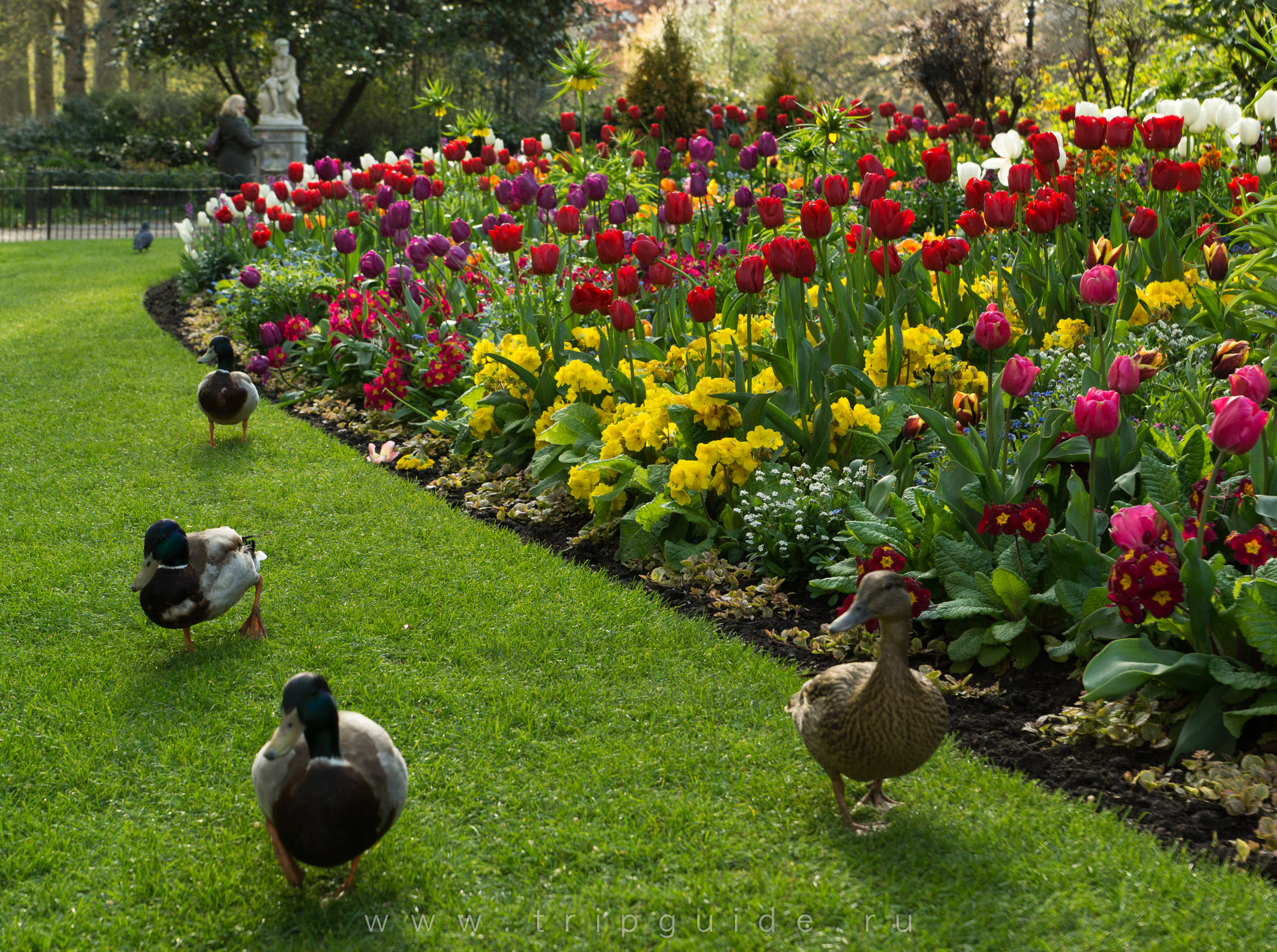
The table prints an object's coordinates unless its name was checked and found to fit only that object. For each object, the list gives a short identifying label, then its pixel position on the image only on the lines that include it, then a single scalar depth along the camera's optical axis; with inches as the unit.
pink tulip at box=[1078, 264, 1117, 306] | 129.6
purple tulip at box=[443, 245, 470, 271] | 231.8
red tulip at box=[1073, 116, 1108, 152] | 175.5
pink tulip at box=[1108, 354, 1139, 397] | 115.8
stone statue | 780.0
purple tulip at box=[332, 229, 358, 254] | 267.4
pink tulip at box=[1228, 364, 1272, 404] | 104.0
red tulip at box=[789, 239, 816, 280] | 154.9
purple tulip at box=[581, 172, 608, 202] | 237.3
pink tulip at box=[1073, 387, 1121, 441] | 109.0
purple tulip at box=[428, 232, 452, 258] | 232.4
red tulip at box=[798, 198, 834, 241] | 158.7
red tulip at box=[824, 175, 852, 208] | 178.1
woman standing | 672.4
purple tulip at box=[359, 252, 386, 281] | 245.0
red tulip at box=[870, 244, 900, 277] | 178.5
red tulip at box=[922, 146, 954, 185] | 182.8
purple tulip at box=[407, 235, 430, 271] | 239.9
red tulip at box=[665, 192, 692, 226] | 197.6
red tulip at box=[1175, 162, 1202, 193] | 181.6
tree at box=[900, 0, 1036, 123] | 530.6
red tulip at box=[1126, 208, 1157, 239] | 159.6
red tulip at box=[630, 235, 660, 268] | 179.0
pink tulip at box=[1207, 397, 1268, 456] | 98.7
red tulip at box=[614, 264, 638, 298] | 179.9
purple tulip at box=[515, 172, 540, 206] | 245.8
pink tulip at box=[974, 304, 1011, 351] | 123.8
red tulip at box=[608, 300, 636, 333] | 176.4
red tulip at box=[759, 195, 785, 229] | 167.8
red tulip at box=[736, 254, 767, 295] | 153.9
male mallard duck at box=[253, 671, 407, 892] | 85.7
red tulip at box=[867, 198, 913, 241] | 162.9
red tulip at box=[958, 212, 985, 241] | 181.3
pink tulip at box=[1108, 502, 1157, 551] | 113.0
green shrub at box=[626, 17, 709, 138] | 562.3
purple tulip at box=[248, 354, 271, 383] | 286.4
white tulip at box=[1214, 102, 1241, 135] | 215.9
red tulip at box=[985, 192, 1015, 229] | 167.8
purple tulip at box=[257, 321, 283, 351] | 282.1
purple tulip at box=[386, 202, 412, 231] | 246.8
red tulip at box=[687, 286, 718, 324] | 162.2
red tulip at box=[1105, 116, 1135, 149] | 175.6
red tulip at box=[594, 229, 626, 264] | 173.9
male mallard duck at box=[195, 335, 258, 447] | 222.4
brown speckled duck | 94.9
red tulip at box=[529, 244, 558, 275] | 196.7
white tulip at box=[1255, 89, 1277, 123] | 197.5
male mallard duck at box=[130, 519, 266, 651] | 130.6
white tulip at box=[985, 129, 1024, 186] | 214.7
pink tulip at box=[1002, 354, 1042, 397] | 120.0
